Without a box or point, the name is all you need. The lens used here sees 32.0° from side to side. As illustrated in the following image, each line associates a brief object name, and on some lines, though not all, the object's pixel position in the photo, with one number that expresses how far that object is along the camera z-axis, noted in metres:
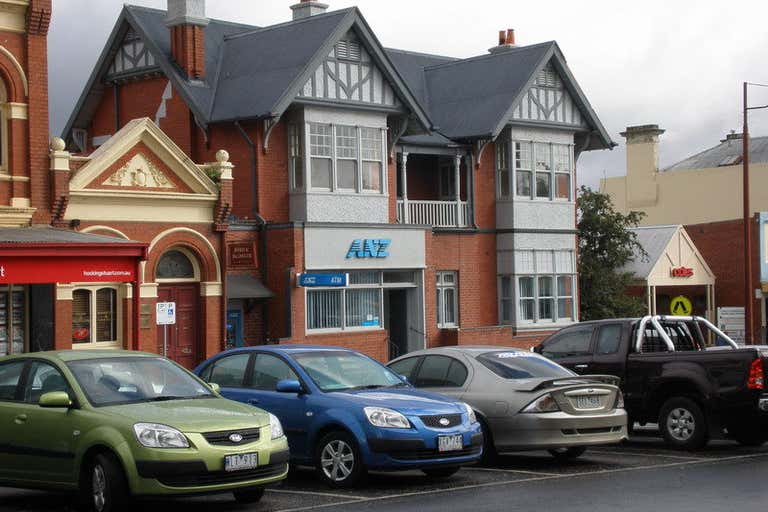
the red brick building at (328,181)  28.09
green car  11.91
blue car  13.99
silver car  15.81
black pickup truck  17.55
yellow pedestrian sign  30.95
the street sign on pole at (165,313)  24.56
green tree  41.59
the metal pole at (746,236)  34.53
